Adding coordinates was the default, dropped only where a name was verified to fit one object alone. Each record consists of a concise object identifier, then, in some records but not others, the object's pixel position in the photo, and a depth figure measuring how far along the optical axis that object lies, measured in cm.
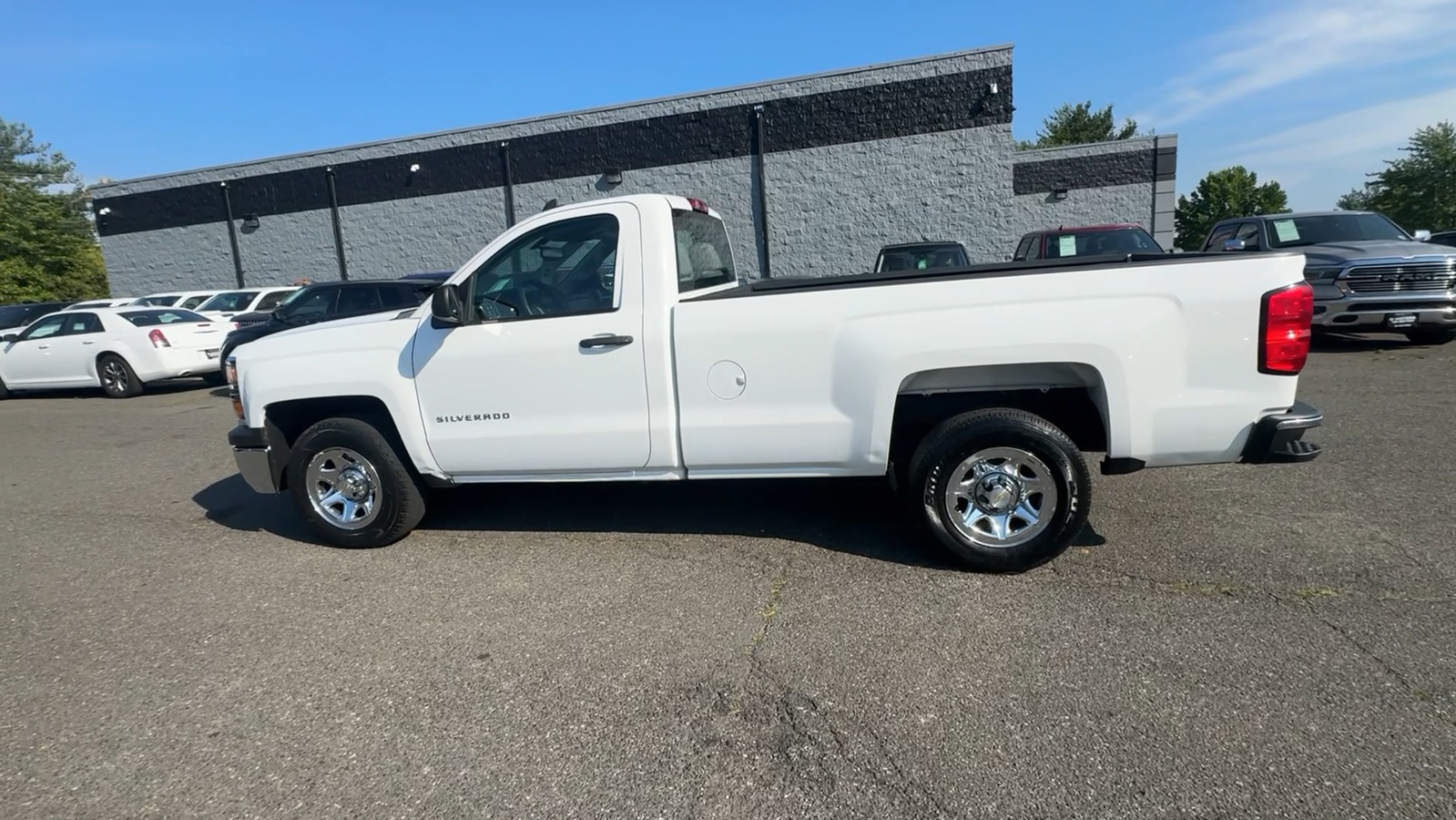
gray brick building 2105
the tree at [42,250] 3728
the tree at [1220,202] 6303
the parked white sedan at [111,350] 1305
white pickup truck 387
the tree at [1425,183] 4206
